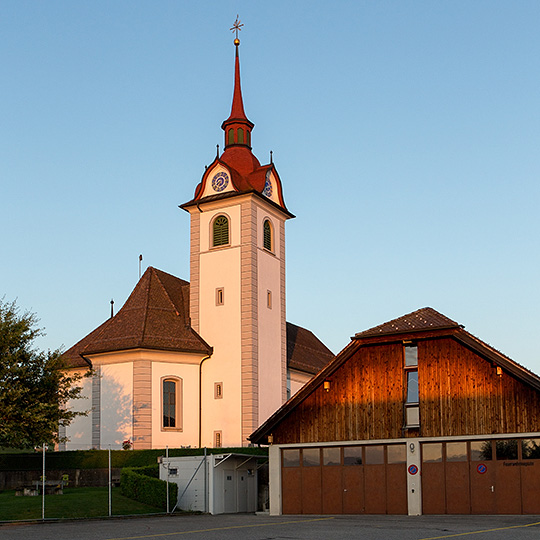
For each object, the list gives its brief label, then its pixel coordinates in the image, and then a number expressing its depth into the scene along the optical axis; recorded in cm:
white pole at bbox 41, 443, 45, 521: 2589
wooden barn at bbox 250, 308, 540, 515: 2762
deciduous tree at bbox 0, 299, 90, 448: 3378
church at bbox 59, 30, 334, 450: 4409
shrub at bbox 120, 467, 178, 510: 3188
